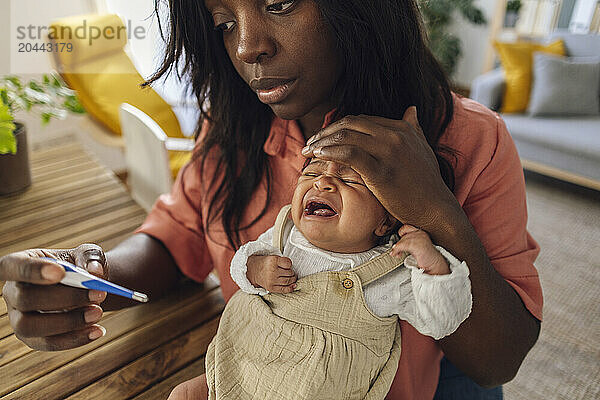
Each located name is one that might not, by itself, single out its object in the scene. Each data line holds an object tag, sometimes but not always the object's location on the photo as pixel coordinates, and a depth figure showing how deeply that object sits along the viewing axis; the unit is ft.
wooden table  2.74
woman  2.31
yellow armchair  9.79
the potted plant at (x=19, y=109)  4.69
